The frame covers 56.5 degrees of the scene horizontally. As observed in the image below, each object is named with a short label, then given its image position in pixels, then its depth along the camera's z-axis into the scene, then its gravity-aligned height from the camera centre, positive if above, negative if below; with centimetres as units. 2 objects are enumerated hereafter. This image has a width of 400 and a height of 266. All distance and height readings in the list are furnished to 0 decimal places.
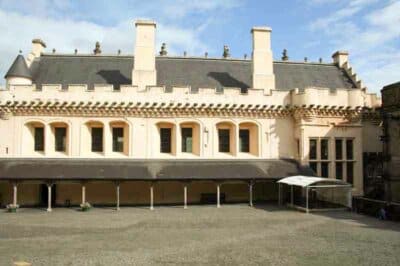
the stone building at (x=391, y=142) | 1969 +17
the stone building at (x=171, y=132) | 2234 +83
